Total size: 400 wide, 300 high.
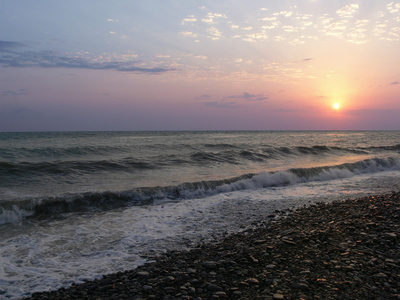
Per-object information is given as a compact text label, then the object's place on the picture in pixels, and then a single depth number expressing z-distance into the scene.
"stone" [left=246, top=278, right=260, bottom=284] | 4.27
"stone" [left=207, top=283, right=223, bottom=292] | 4.16
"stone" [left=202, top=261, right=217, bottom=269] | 4.98
